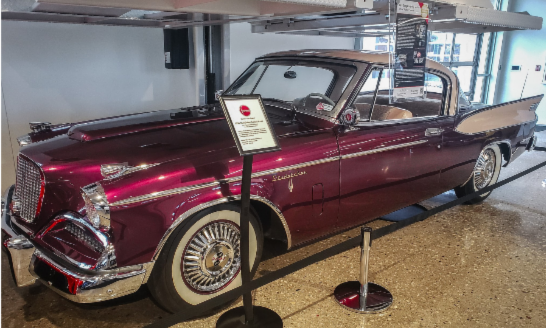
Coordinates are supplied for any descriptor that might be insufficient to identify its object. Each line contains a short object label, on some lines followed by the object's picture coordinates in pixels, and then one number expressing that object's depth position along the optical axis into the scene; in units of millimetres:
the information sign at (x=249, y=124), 2191
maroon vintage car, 2277
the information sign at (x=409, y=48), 3316
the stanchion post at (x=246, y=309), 2336
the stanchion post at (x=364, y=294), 2705
